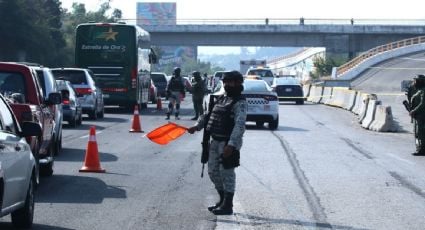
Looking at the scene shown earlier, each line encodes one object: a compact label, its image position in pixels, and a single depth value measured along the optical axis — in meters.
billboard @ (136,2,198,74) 102.78
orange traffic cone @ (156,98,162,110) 46.52
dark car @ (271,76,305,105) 55.56
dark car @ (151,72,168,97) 62.62
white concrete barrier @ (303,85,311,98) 66.45
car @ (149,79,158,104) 53.94
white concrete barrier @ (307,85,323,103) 59.84
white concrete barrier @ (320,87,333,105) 55.45
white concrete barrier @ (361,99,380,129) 32.66
